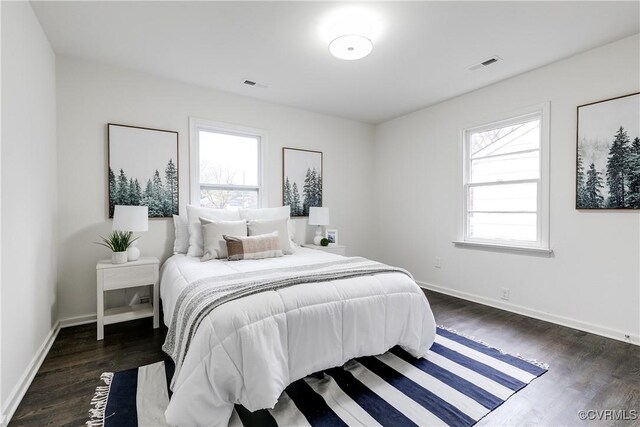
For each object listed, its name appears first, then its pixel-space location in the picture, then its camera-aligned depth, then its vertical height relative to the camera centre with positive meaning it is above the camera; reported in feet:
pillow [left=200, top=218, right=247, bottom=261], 9.23 -0.80
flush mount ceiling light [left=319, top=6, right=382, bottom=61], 7.17 +4.61
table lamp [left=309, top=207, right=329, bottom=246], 13.38 -0.36
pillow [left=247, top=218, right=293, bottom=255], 10.37 -0.70
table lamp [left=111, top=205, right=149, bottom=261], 8.81 -0.35
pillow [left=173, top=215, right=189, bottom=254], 10.31 -0.92
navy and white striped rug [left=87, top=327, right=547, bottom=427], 5.22 -3.60
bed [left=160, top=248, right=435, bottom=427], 4.77 -2.38
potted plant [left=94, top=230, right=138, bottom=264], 8.80 -1.11
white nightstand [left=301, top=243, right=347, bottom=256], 12.79 -1.68
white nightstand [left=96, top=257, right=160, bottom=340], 8.37 -2.12
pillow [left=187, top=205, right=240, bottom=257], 9.86 -0.34
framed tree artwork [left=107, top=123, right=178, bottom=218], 9.86 +1.35
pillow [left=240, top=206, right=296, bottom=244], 11.29 -0.17
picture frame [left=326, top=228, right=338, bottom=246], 13.75 -1.24
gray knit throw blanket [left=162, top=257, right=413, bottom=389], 5.38 -1.54
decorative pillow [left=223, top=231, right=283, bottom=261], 9.01 -1.17
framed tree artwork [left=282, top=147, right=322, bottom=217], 13.50 +1.34
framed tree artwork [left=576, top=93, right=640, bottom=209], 8.15 +1.57
